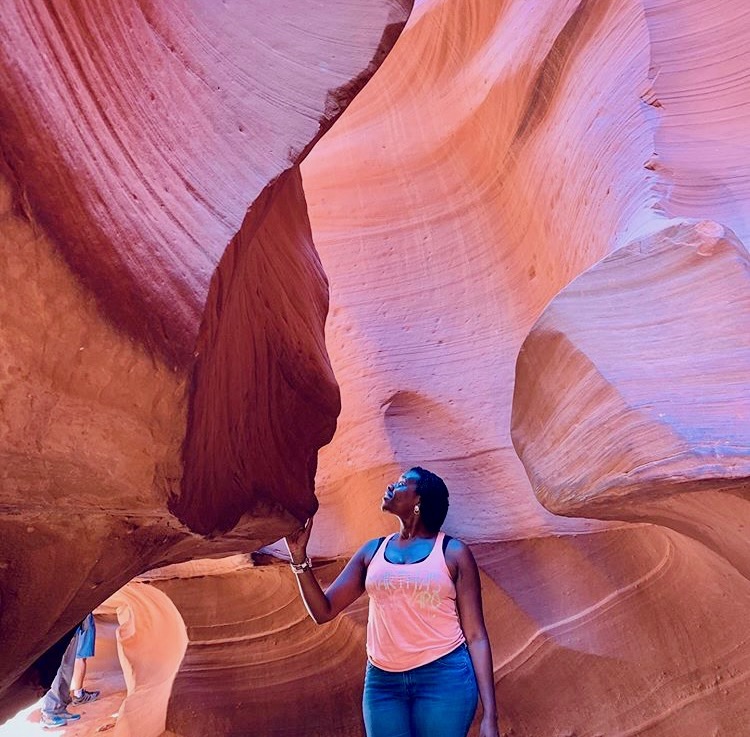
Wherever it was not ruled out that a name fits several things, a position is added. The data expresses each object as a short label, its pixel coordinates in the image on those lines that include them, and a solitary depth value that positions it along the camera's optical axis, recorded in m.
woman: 1.81
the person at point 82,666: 6.02
